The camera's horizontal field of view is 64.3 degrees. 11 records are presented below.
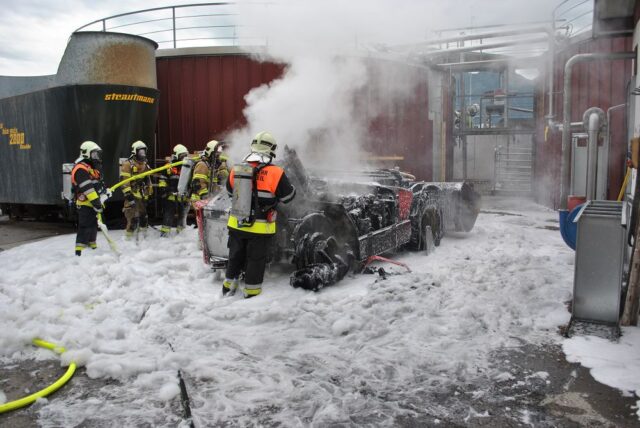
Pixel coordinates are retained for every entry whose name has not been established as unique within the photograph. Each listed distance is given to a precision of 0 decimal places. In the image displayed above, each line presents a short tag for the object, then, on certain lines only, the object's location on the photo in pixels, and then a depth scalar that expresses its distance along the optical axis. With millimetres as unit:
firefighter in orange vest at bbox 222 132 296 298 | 5375
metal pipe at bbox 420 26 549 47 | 14492
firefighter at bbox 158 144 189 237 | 9422
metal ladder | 19219
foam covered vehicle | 5766
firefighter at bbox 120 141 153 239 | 9148
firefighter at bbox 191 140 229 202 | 8922
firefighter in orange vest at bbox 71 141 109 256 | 7523
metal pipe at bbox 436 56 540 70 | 15992
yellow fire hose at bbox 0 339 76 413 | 3137
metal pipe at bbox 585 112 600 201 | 6609
